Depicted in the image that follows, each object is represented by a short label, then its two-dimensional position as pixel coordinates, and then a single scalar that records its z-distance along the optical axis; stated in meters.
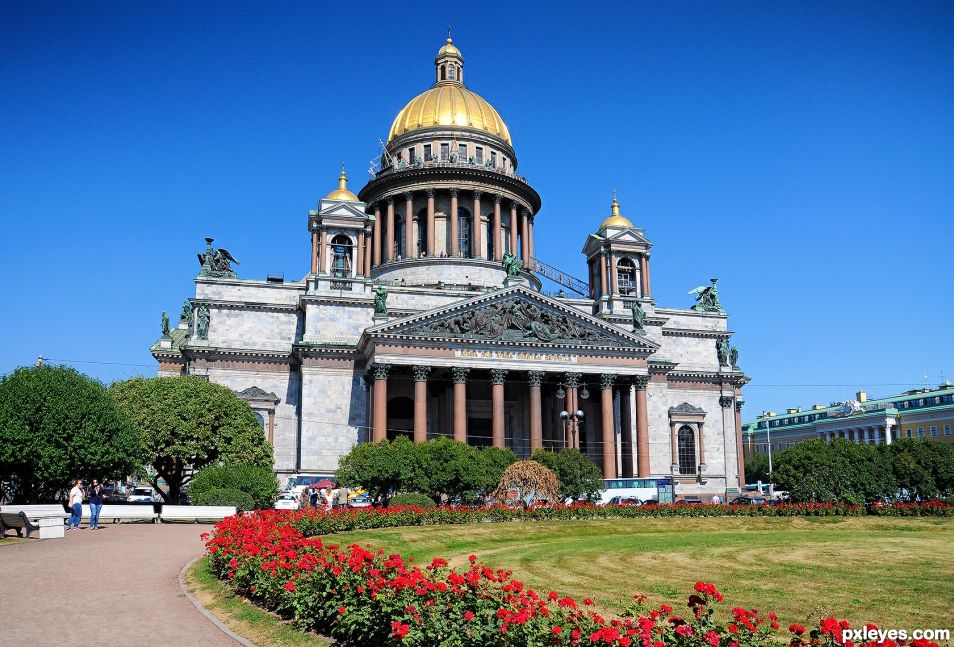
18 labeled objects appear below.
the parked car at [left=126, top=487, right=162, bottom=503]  62.52
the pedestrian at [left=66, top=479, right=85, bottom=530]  30.52
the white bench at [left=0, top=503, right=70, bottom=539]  26.50
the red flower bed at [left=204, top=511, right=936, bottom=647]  9.22
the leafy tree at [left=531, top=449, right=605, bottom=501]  43.38
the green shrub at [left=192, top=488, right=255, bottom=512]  39.56
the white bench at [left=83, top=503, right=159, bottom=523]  36.41
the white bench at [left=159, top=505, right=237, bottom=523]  36.75
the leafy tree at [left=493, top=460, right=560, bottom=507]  40.31
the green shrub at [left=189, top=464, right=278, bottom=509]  40.75
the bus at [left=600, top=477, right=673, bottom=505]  54.28
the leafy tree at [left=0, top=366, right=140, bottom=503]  32.72
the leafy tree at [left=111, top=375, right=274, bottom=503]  45.22
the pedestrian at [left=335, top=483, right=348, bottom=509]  43.56
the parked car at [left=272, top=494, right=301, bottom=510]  48.75
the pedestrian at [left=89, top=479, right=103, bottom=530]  31.25
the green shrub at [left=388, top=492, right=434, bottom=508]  38.00
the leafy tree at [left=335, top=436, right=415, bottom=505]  40.66
